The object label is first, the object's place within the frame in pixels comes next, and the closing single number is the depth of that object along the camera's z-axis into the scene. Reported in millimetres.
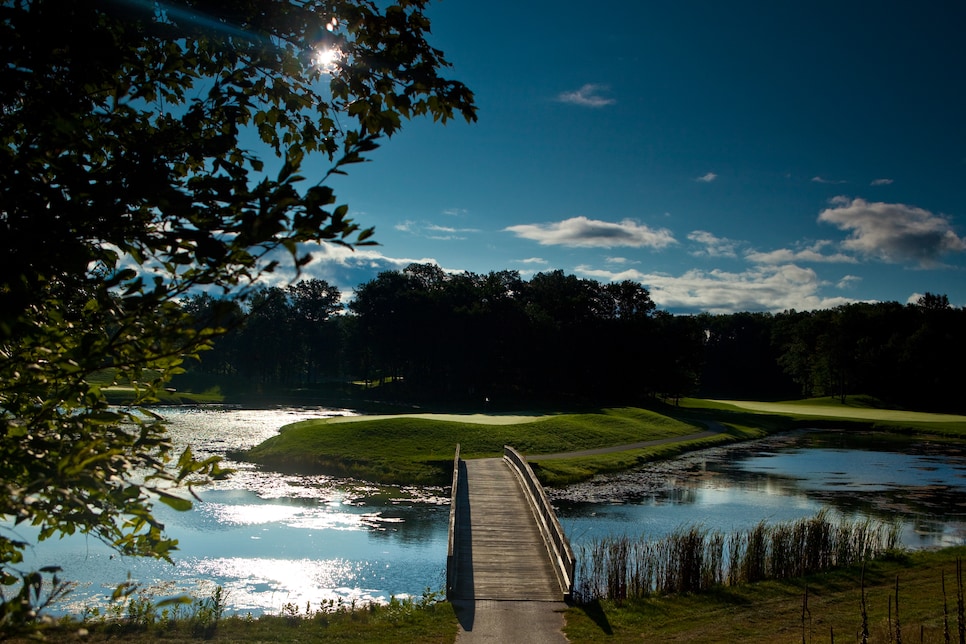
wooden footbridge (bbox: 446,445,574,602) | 15172
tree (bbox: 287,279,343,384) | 108625
